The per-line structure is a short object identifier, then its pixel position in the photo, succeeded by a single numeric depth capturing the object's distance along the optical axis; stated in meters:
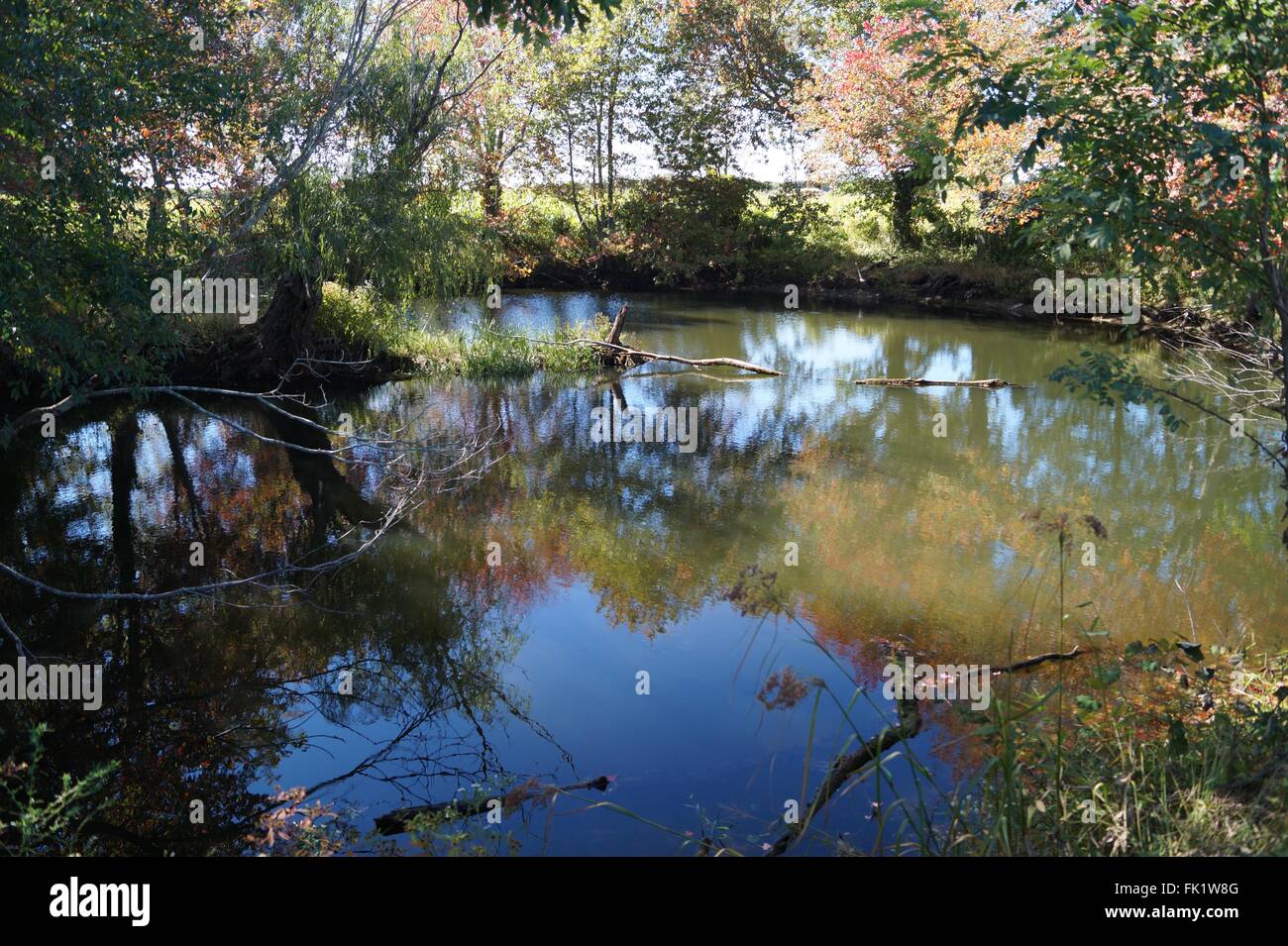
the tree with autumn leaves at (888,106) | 17.94
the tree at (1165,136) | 4.41
